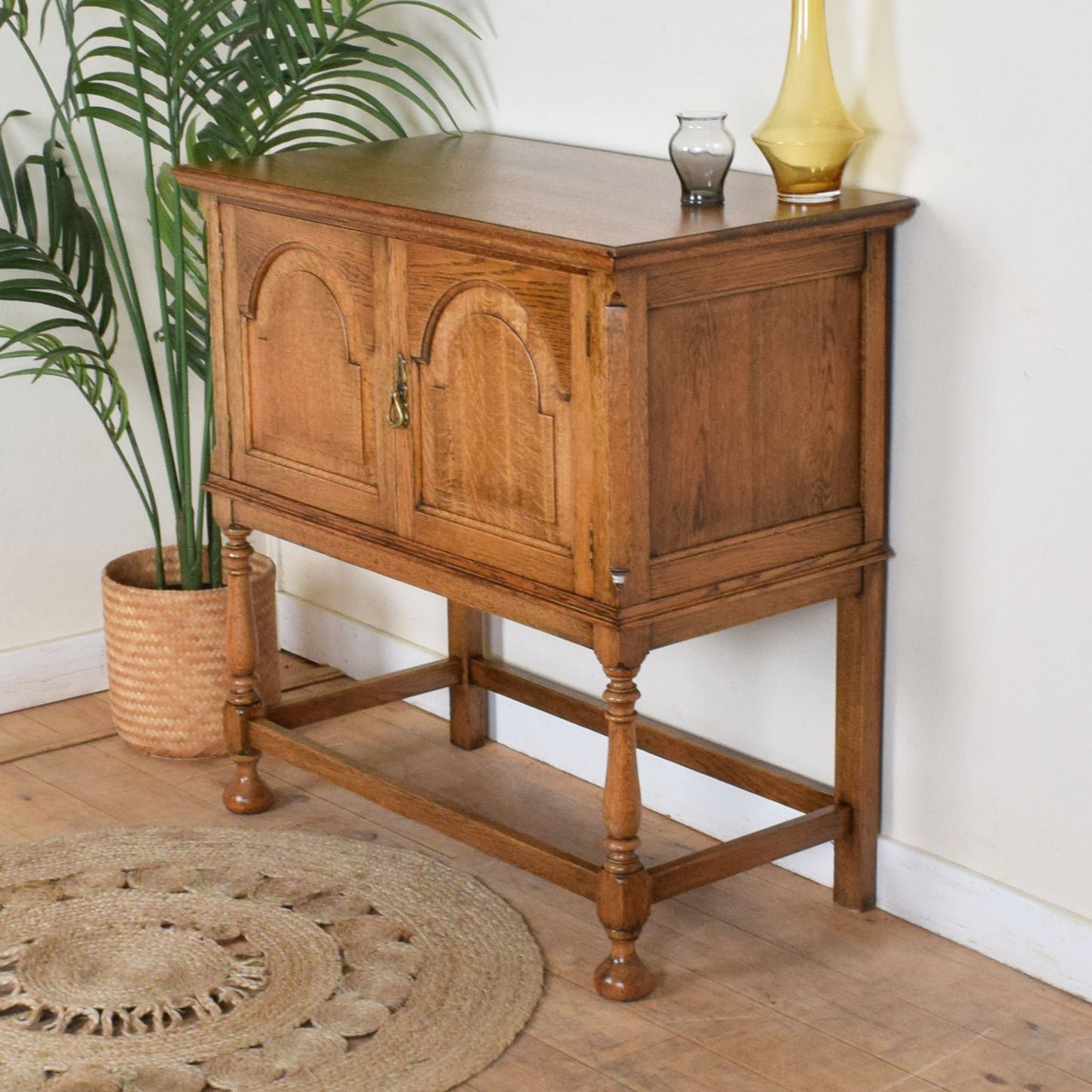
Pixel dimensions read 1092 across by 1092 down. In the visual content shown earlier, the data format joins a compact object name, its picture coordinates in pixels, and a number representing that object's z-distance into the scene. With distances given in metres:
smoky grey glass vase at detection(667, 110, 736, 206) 4.13
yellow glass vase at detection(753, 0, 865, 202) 4.13
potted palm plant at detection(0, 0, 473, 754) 5.33
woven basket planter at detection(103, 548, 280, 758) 5.75
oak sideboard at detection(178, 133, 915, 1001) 3.96
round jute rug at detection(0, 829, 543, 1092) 4.06
